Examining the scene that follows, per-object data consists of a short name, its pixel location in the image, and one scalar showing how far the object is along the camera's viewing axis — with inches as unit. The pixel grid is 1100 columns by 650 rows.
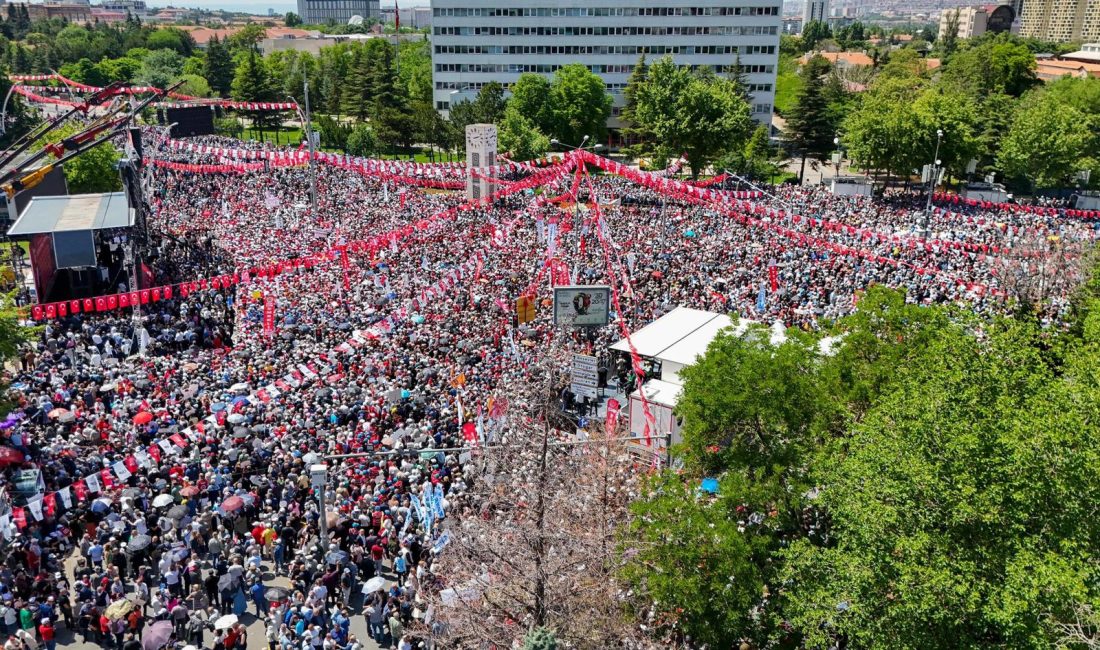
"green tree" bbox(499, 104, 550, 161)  2536.9
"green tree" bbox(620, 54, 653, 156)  2824.8
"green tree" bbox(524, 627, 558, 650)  441.7
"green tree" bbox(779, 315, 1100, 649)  421.7
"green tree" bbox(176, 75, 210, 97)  4003.4
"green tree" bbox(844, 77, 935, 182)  2223.2
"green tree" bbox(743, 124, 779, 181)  2465.6
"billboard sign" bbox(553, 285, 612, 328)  1016.9
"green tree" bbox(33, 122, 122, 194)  2004.2
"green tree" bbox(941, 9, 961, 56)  4757.4
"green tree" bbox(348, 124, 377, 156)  2829.7
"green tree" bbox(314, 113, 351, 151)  3048.7
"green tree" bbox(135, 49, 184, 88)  4249.5
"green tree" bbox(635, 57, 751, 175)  2352.4
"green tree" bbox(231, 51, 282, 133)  3334.2
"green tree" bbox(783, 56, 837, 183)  2546.8
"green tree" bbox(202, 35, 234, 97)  4288.9
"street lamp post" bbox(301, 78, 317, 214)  1716.0
